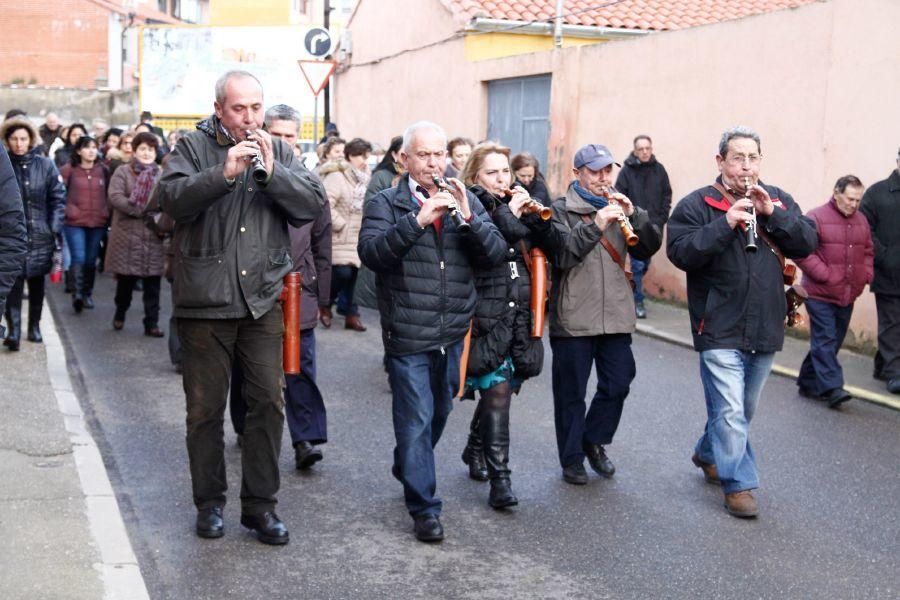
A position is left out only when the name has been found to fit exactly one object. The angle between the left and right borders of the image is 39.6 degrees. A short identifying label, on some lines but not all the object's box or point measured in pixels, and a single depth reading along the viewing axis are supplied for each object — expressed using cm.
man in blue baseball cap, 640
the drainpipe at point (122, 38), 5888
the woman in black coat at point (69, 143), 1533
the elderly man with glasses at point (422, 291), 562
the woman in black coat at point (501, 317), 611
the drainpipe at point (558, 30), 1989
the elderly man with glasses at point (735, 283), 602
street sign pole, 1923
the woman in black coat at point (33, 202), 980
